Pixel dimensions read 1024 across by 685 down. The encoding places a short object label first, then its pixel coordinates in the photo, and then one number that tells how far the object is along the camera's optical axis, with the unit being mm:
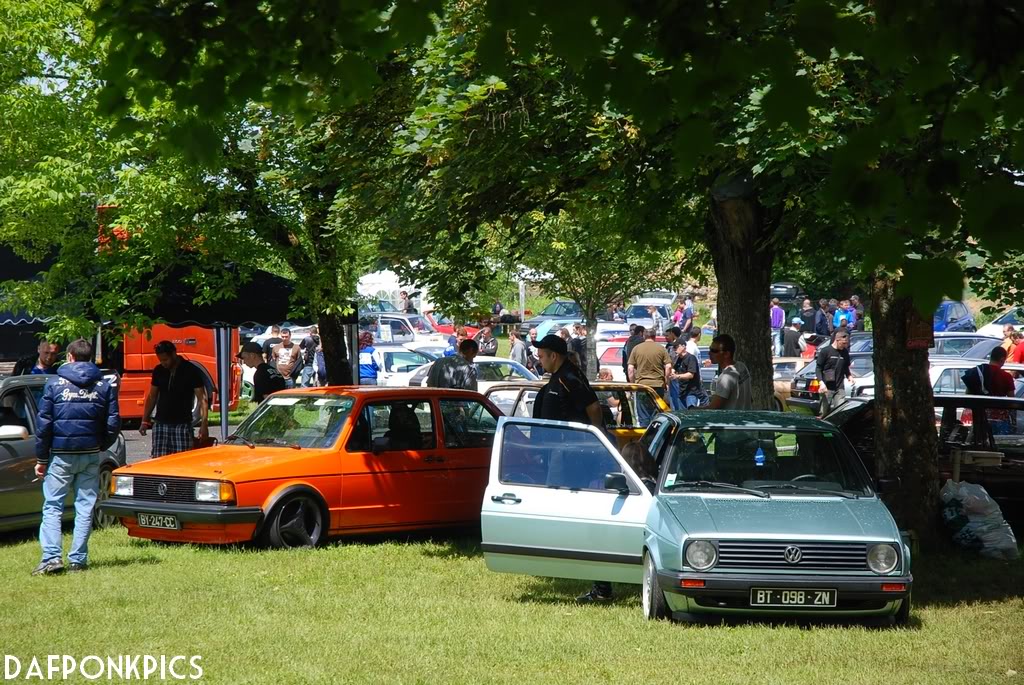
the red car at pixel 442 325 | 48500
